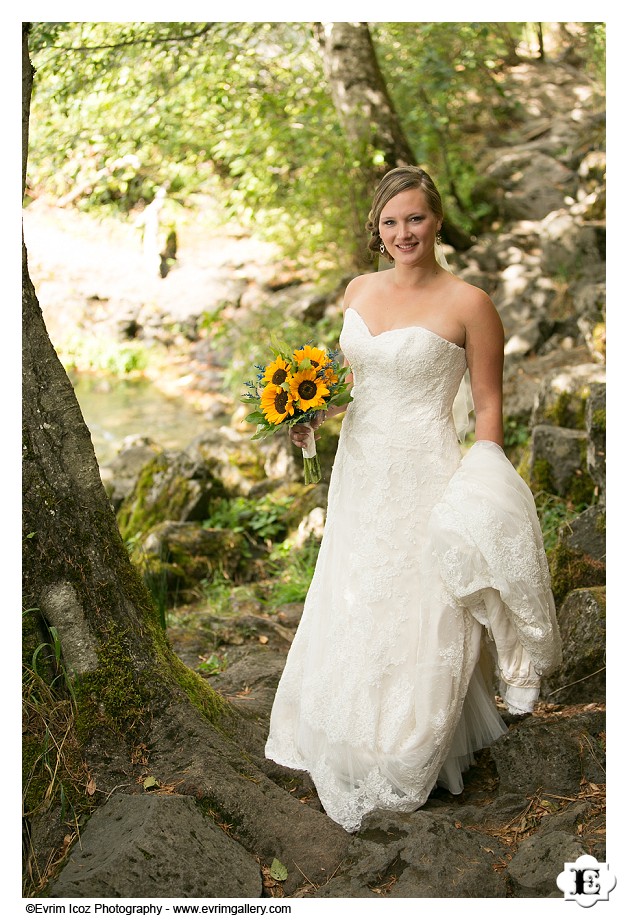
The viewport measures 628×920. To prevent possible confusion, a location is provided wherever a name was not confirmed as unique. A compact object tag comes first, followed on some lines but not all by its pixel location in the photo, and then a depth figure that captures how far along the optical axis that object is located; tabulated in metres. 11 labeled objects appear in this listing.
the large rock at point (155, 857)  2.57
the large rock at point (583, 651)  3.70
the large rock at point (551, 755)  3.21
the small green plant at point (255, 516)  6.87
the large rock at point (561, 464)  5.59
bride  3.13
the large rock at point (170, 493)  7.20
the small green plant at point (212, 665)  4.54
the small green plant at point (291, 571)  5.84
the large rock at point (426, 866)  2.67
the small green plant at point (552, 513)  5.32
